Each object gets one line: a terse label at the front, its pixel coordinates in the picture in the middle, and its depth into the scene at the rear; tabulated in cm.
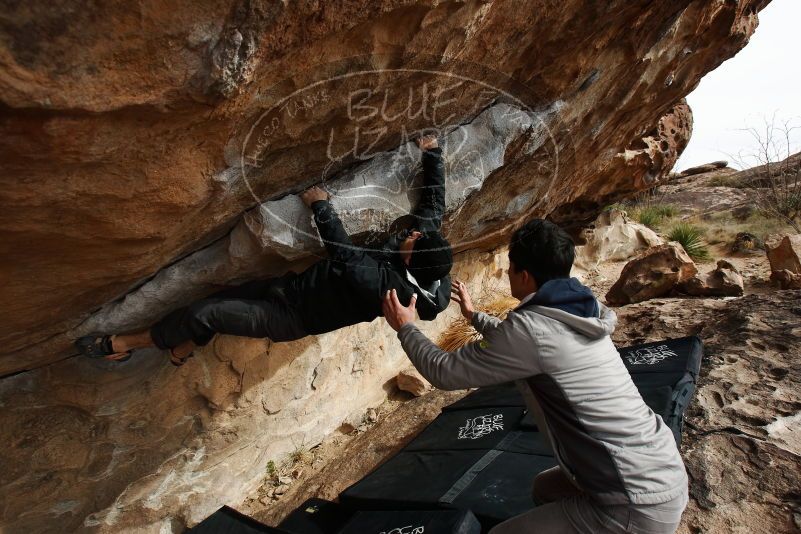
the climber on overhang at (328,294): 265
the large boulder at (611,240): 903
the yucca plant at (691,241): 903
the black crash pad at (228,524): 310
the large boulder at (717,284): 614
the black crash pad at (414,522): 252
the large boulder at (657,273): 657
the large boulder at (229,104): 146
